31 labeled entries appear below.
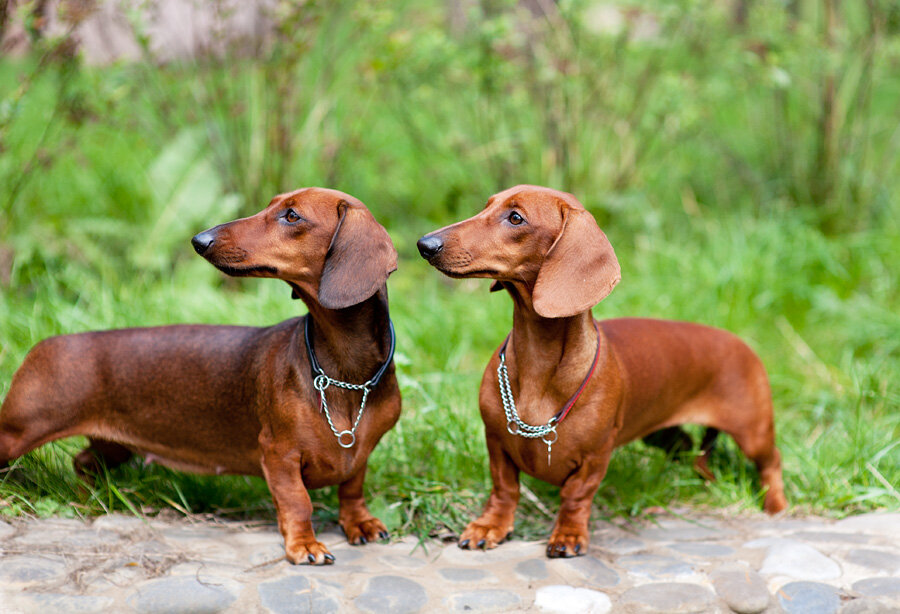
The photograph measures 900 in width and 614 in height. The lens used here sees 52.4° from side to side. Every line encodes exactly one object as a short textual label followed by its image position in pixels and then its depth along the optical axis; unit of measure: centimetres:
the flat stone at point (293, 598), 253
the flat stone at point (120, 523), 296
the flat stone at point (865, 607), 262
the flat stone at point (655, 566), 290
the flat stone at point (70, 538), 278
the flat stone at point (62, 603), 239
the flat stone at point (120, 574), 258
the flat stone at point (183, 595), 247
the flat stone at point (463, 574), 280
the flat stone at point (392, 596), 260
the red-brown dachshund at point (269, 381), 264
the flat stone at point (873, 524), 319
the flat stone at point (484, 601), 263
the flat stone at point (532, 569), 281
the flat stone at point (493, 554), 292
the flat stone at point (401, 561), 288
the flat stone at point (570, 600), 264
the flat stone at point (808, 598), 267
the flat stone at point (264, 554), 280
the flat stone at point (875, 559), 289
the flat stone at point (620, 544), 312
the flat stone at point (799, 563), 286
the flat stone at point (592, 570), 282
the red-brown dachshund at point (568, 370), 264
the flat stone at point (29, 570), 252
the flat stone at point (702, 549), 306
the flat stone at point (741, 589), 269
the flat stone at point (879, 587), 272
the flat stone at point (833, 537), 313
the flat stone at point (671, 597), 268
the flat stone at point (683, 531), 327
